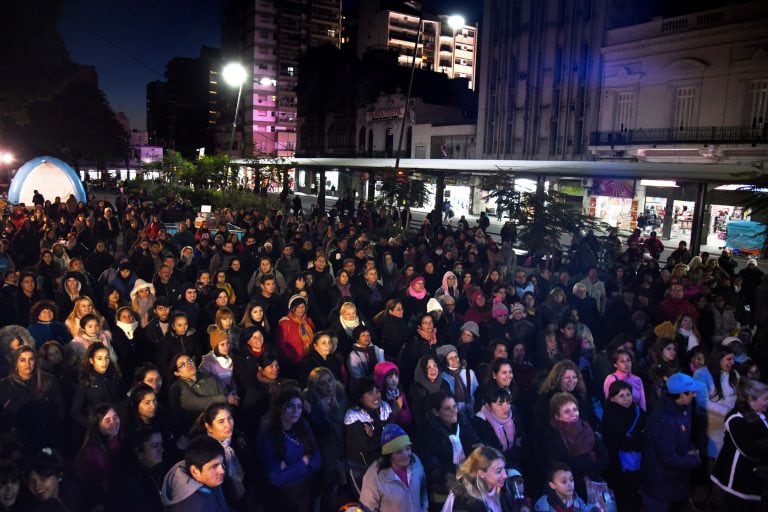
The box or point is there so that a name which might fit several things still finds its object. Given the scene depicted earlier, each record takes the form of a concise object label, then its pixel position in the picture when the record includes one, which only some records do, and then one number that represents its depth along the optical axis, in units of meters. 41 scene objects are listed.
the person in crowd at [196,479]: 3.46
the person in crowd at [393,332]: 7.12
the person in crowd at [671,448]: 4.55
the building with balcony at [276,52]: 85.12
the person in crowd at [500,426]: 4.71
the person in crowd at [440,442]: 4.39
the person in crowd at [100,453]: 3.90
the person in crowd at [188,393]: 4.89
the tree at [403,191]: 19.11
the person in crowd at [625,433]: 4.90
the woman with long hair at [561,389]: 4.85
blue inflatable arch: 24.23
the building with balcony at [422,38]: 77.75
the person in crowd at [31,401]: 4.71
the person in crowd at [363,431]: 4.52
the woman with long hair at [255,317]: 6.63
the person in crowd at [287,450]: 4.34
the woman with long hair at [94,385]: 4.98
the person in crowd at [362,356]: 5.84
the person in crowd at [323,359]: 5.68
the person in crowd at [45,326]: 6.23
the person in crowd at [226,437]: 4.05
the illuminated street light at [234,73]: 25.47
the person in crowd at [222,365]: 5.43
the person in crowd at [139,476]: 3.85
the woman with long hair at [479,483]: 3.49
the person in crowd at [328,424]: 4.70
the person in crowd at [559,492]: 3.72
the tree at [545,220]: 11.86
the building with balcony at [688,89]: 22.70
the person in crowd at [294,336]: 6.48
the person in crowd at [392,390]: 5.12
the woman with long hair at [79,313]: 6.41
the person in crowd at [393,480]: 3.84
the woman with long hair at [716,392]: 5.27
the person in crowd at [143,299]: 7.37
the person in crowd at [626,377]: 5.35
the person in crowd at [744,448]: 4.34
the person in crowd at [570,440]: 4.45
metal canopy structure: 16.67
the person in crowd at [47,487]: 3.44
